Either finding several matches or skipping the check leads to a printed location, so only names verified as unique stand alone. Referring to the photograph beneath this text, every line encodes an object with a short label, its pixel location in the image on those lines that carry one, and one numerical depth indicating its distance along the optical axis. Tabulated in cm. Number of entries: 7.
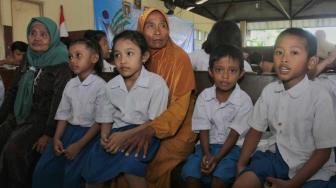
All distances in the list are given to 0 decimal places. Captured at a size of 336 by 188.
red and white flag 582
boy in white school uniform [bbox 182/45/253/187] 178
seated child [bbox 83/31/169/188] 180
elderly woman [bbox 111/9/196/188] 187
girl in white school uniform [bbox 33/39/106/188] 203
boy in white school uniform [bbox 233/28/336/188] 148
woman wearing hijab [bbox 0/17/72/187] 221
